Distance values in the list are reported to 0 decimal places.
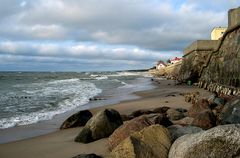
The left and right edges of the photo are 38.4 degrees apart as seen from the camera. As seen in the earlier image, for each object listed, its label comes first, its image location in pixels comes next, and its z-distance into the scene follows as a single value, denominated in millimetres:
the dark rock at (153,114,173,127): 8234
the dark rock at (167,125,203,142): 6362
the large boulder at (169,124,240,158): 4750
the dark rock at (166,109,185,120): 10289
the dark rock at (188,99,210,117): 10295
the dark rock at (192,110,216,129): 8203
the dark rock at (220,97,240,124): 8227
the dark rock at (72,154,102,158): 6230
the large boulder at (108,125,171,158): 5660
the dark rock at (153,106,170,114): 12094
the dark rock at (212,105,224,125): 8766
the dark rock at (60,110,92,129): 10697
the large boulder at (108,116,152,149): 6887
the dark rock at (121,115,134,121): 10953
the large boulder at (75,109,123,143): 8203
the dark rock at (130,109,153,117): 11930
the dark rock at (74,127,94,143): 8129
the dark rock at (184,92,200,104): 15883
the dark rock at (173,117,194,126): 8788
